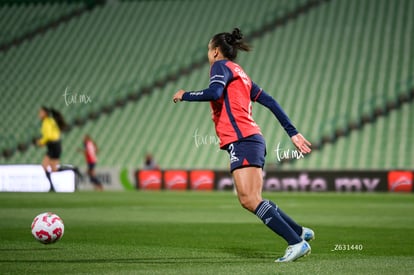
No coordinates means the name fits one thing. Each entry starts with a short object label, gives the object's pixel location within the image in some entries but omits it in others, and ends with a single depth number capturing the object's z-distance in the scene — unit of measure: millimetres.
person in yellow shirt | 46312
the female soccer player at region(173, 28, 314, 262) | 16281
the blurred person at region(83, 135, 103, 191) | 57719
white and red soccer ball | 18859
